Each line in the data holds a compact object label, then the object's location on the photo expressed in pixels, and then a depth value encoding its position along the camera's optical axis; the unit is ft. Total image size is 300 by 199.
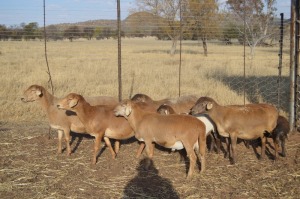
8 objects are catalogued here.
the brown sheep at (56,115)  28.30
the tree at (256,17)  98.89
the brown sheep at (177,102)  31.55
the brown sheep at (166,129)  22.94
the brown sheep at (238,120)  26.05
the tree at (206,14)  81.69
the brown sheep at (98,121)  26.05
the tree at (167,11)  104.68
